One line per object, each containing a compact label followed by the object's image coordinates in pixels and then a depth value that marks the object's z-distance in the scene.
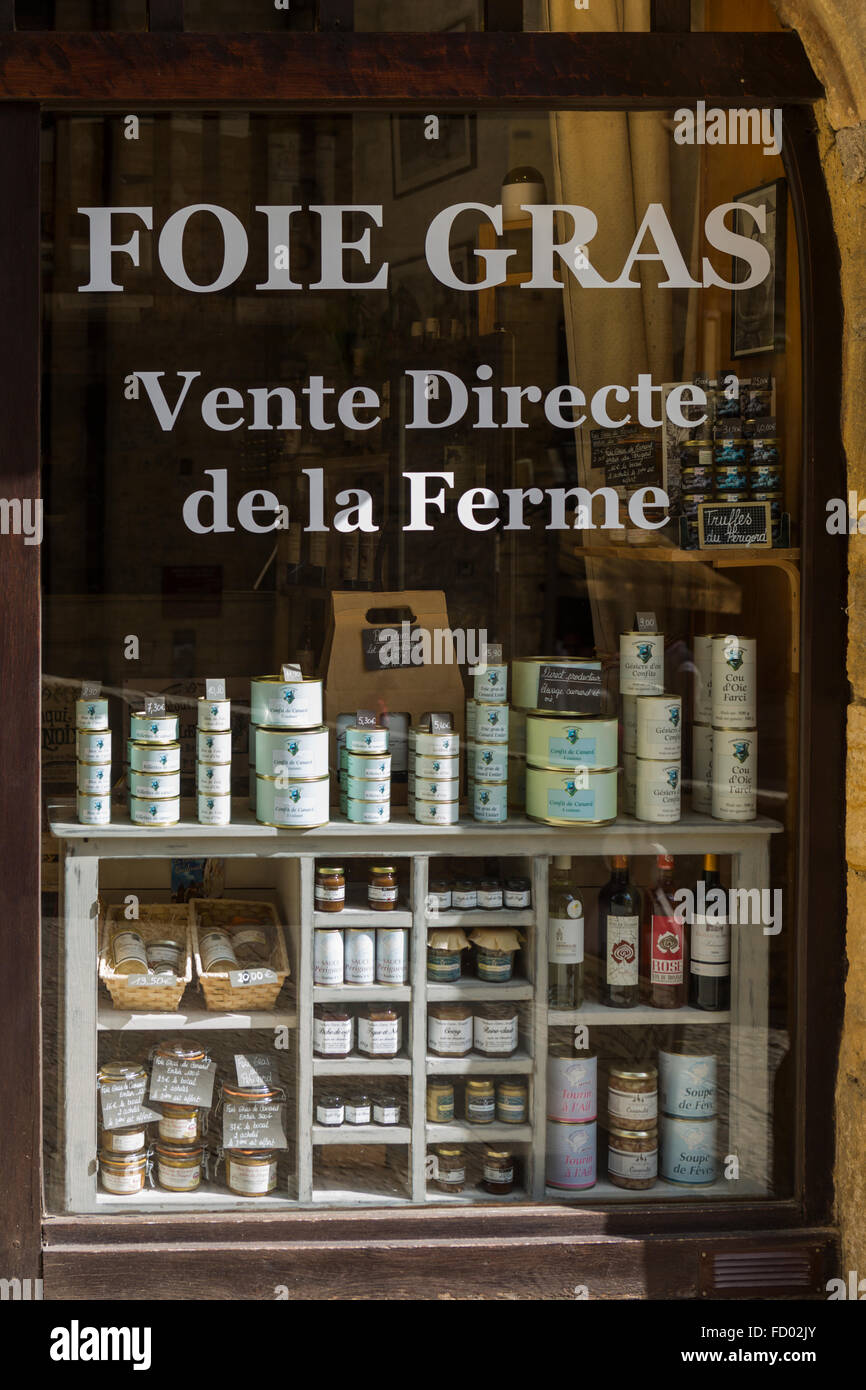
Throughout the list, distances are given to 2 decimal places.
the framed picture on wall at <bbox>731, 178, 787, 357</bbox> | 3.47
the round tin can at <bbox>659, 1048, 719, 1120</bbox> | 3.53
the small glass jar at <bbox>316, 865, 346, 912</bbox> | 3.40
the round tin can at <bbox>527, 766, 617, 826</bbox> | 3.41
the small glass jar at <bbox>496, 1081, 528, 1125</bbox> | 3.47
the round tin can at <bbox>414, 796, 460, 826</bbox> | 3.41
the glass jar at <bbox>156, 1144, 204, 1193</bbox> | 3.40
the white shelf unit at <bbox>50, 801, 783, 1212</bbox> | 3.34
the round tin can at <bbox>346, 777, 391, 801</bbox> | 3.40
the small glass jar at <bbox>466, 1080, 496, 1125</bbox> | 3.46
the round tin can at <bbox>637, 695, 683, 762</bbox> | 3.47
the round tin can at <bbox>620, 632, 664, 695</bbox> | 3.51
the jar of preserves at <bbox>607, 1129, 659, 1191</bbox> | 3.49
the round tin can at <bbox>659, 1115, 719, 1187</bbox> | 3.51
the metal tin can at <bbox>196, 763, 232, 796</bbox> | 3.38
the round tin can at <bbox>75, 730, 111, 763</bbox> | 3.33
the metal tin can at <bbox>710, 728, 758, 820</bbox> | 3.49
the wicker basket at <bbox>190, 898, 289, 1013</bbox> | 3.40
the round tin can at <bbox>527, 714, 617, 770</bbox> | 3.41
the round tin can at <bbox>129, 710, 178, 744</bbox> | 3.37
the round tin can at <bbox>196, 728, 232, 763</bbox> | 3.39
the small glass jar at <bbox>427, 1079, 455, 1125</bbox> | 3.45
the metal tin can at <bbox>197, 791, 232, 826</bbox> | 3.37
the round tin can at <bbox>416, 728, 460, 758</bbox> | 3.41
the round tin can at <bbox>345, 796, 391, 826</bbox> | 3.40
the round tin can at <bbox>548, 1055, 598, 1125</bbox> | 3.48
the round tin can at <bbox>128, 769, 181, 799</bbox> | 3.35
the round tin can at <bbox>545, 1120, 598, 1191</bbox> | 3.46
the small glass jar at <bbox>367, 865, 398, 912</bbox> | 3.42
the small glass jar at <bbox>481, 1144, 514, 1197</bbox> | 3.44
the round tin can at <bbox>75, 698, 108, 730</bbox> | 3.34
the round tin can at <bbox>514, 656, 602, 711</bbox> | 3.47
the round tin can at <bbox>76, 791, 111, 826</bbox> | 3.32
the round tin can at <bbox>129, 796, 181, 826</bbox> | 3.34
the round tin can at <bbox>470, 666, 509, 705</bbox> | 3.48
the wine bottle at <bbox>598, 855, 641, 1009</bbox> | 3.50
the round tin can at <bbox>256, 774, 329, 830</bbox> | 3.35
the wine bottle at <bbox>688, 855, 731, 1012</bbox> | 3.53
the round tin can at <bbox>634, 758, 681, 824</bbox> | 3.46
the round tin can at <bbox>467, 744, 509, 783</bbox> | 3.45
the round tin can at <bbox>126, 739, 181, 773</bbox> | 3.35
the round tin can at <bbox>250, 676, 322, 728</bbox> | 3.37
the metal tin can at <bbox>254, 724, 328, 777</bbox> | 3.36
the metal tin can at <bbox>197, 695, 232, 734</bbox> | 3.40
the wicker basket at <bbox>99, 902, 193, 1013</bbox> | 3.38
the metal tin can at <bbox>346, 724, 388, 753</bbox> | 3.39
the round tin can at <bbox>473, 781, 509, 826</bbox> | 3.43
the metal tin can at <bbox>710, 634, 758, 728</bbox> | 3.50
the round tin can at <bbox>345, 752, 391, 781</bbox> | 3.39
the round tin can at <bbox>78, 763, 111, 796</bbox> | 3.33
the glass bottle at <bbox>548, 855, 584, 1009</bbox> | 3.45
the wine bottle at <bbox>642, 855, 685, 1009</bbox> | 3.52
